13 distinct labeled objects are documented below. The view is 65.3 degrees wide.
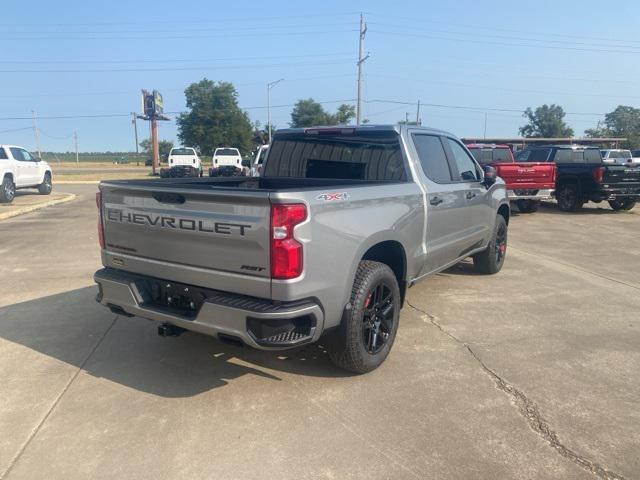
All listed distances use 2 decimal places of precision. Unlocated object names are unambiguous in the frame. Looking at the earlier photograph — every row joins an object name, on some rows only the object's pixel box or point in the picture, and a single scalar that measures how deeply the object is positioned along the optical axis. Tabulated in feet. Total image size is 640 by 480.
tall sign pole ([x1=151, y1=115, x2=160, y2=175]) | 155.17
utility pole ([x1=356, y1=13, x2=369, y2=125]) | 115.55
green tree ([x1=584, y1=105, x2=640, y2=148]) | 289.12
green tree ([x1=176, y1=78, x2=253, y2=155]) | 181.78
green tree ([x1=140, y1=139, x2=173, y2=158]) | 323.72
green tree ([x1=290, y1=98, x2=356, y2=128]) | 191.72
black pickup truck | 45.21
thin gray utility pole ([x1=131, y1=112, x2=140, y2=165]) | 287.36
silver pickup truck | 10.08
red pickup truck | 42.96
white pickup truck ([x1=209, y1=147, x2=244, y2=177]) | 88.81
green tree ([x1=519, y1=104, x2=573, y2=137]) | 315.58
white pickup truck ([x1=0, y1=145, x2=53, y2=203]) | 52.34
